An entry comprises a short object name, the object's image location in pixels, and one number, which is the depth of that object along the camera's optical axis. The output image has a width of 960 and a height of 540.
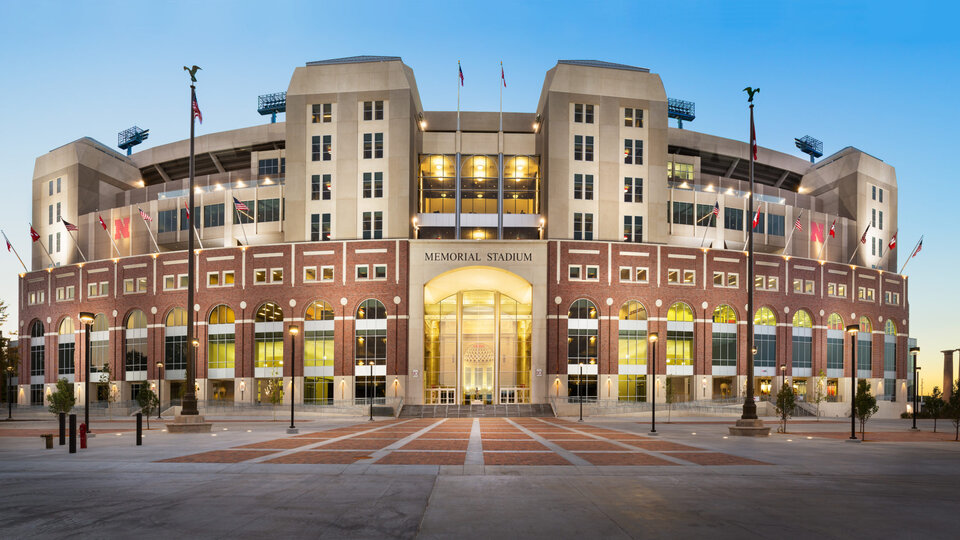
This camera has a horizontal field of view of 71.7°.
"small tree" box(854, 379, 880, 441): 33.62
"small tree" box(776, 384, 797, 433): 37.75
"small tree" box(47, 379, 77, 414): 35.19
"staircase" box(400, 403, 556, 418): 61.62
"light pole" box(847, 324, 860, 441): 30.45
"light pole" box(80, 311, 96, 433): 26.64
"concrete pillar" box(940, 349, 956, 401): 87.09
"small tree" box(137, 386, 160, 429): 39.62
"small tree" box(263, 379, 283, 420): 66.94
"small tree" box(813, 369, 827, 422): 70.54
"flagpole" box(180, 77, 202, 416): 33.28
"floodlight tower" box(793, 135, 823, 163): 95.94
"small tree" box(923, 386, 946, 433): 36.12
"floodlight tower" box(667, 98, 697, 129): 90.62
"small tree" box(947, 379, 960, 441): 33.25
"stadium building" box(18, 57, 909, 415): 68.06
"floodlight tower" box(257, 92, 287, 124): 87.94
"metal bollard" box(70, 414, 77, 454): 21.73
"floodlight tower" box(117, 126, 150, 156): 94.12
